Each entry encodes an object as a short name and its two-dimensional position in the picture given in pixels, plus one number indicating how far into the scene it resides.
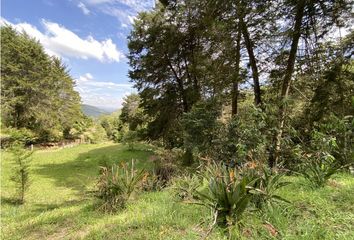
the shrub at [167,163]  7.33
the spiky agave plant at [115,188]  3.96
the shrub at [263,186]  2.78
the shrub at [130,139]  20.12
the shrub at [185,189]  3.22
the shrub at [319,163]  3.64
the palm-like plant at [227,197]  2.53
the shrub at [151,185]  5.11
